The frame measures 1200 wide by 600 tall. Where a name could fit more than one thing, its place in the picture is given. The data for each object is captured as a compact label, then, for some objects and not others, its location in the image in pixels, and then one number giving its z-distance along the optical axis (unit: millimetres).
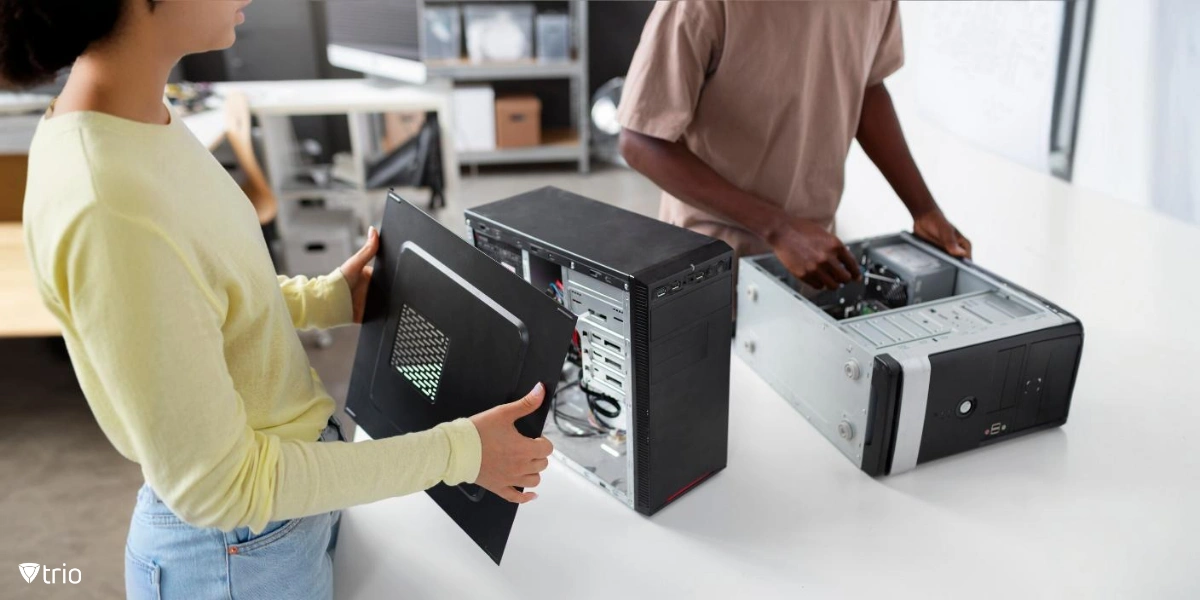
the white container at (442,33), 4246
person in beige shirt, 1280
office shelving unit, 4324
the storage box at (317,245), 3273
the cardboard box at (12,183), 2533
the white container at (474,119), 4367
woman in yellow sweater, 587
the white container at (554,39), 4305
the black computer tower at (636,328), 887
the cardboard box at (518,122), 4453
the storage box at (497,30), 4266
